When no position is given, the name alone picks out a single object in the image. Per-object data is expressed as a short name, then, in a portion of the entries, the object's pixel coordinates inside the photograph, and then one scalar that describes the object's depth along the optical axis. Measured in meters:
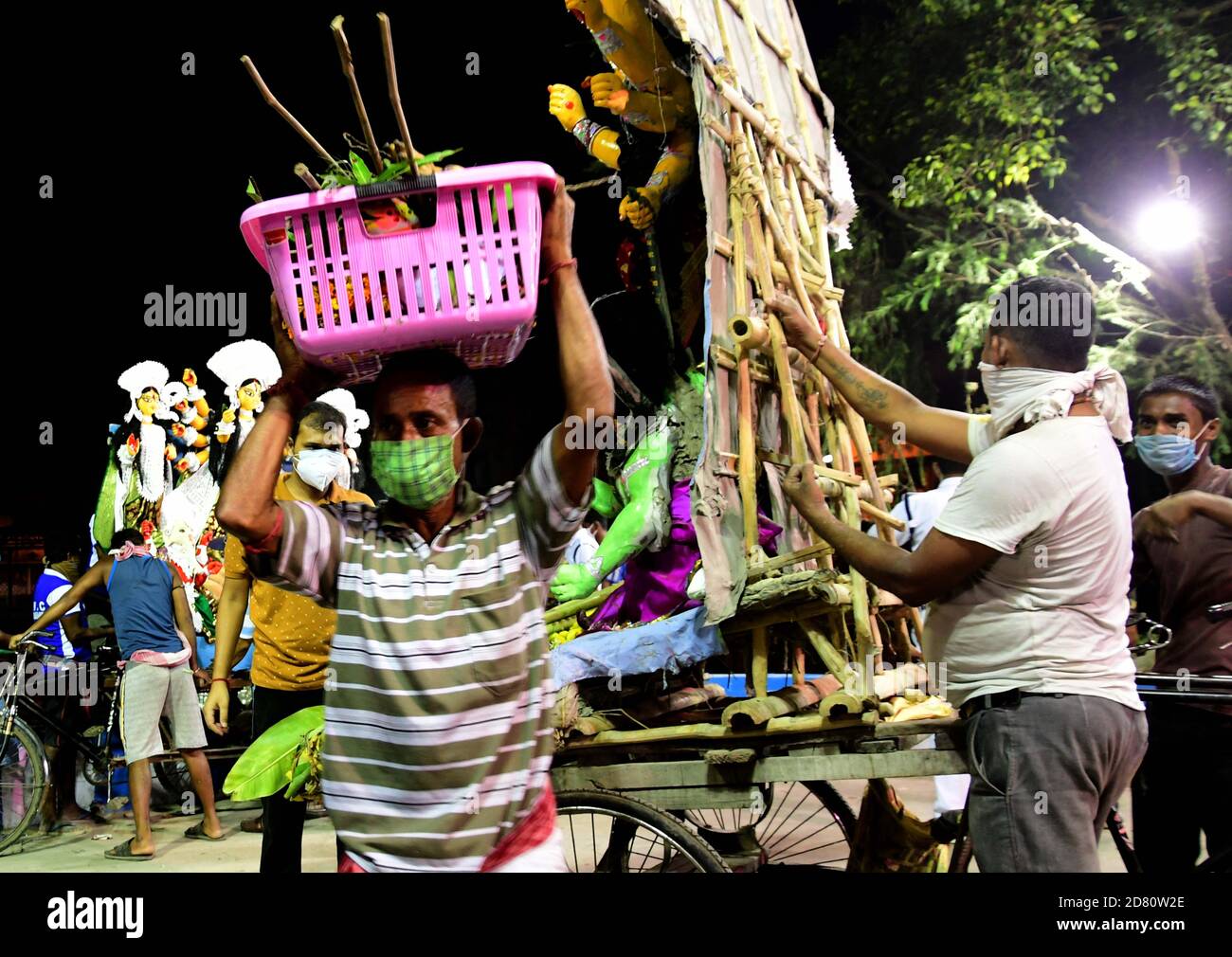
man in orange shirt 3.12
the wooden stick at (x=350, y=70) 1.78
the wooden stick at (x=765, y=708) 2.72
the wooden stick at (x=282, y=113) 1.86
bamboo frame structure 2.90
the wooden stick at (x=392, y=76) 1.74
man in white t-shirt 2.33
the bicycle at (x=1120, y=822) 3.20
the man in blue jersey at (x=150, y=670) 4.99
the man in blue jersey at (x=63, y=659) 5.82
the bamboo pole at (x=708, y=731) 2.68
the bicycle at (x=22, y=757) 5.39
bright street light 5.36
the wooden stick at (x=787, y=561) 2.78
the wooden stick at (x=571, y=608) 3.38
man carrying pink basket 1.84
